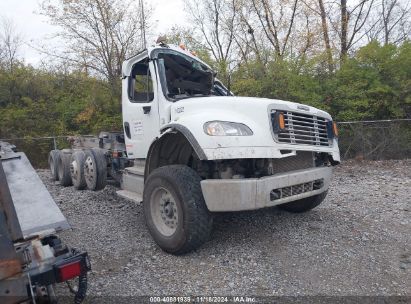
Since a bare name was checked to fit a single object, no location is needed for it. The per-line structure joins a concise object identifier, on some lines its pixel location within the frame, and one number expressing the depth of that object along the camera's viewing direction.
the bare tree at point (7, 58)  20.31
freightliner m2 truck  3.74
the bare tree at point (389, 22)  19.72
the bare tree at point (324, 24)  17.71
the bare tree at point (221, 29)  20.72
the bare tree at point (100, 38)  18.77
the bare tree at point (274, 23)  19.08
